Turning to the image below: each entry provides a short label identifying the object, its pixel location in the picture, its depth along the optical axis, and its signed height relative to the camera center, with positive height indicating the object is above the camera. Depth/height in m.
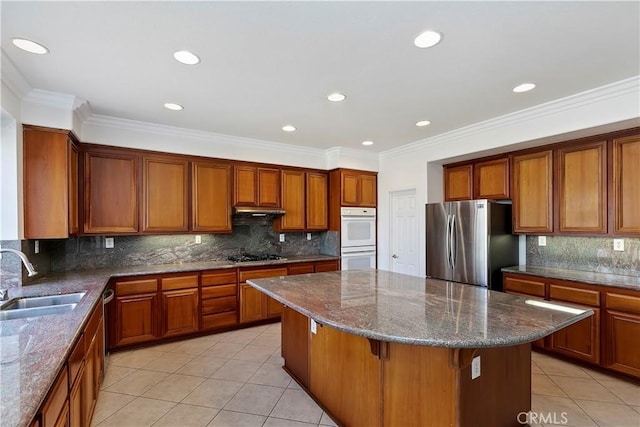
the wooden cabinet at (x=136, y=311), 3.35 -1.07
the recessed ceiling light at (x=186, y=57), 2.13 +1.11
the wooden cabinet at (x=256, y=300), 4.11 -1.16
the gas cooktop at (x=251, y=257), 4.35 -0.63
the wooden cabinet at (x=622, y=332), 2.66 -1.05
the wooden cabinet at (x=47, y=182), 2.76 +0.30
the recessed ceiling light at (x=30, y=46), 1.99 +1.12
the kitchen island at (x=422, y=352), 1.54 -0.81
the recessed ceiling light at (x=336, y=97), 2.84 +1.09
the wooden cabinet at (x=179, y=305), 3.61 -1.07
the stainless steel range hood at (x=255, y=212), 4.29 +0.03
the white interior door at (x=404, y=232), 4.73 -0.30
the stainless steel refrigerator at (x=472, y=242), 3.60 -0.36
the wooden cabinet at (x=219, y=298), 3.86 -1.07
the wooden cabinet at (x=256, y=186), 4.36 +0.40
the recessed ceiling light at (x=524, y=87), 2.63 +1.08
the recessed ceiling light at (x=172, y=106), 3.09 +1.10
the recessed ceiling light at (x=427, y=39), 1.92 +1.10
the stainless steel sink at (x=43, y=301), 2.25 -0.64
